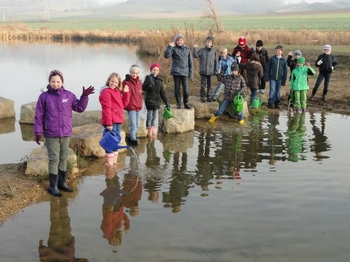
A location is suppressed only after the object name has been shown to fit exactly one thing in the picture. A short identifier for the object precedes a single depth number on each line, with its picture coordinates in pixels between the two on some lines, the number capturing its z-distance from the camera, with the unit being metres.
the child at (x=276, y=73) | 13.27
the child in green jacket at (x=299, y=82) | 12.91
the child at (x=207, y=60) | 12.21
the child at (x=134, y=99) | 9.55
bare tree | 36.41
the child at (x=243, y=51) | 13.58
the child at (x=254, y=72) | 12.78
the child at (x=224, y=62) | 12.82
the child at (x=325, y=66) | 14.20
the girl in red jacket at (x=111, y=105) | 8.34
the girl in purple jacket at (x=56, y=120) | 6.62
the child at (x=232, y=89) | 11.77
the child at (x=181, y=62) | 11.34
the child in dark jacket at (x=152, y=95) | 10.09
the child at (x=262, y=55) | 14.06
